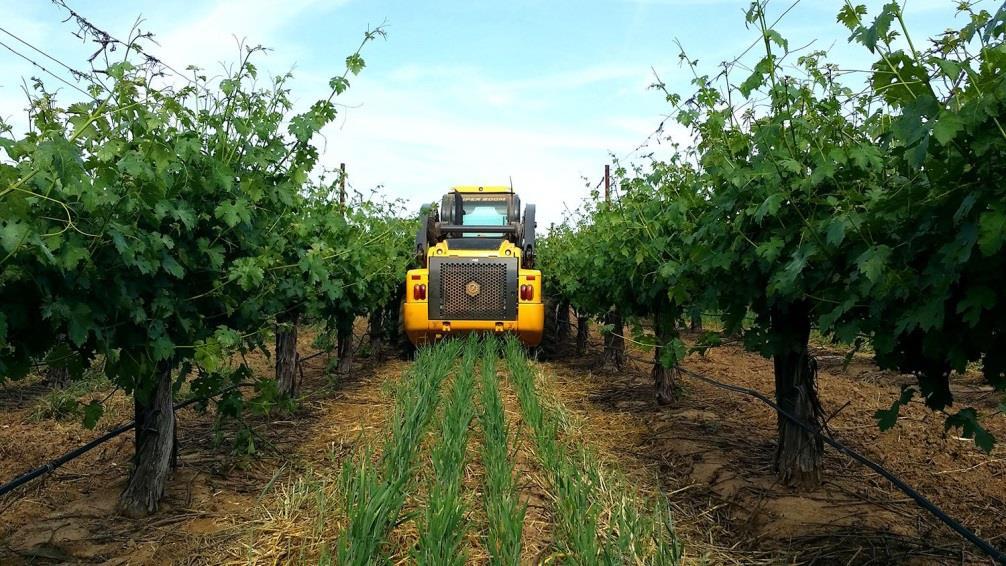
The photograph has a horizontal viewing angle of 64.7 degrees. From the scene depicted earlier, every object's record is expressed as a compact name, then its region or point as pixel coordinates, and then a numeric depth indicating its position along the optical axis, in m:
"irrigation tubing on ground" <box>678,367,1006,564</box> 3.39
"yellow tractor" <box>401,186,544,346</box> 12.06
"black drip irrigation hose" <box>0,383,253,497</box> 3.97
